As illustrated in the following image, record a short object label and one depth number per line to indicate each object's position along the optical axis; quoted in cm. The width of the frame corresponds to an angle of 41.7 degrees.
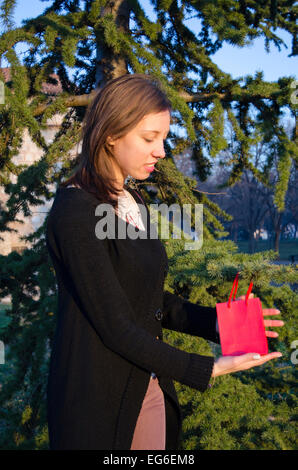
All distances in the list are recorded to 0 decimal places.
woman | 110
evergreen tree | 198
